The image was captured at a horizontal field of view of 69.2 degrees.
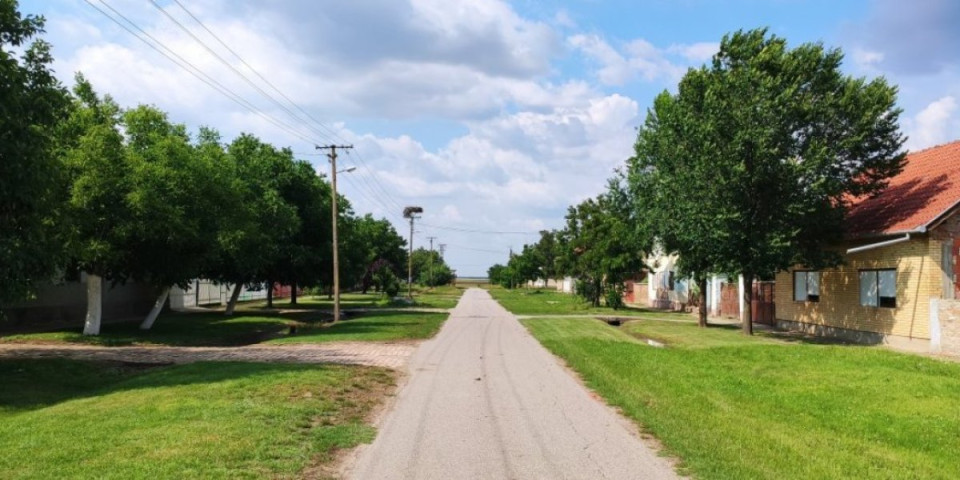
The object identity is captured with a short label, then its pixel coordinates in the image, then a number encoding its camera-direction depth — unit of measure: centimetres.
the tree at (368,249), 5033
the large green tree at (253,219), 2639
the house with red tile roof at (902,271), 1933
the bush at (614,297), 4603
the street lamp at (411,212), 7794
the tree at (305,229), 4056
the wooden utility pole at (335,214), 3303
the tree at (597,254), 4547
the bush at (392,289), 6047
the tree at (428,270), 13038
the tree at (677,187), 2244
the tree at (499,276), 13325
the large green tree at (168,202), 2044
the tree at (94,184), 1931
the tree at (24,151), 1266
